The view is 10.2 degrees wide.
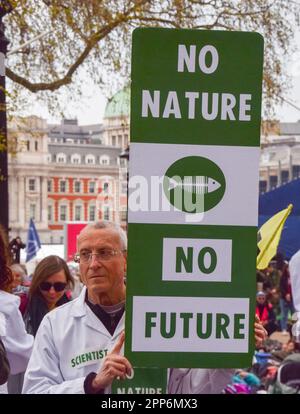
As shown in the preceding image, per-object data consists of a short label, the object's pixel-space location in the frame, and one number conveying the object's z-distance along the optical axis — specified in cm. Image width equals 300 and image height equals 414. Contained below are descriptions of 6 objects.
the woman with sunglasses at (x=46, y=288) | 804
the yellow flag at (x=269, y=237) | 721
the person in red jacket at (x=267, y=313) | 1894
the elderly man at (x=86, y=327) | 528
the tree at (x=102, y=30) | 2109
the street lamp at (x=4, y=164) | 1405
